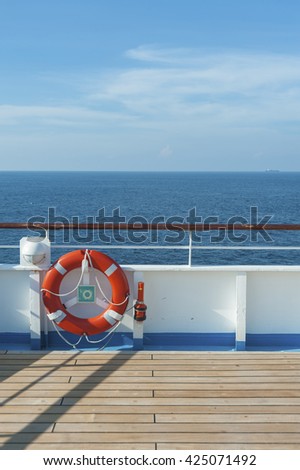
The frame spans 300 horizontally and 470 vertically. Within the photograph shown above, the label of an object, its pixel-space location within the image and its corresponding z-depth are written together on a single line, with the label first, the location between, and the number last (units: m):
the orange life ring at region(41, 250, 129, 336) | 2.66
